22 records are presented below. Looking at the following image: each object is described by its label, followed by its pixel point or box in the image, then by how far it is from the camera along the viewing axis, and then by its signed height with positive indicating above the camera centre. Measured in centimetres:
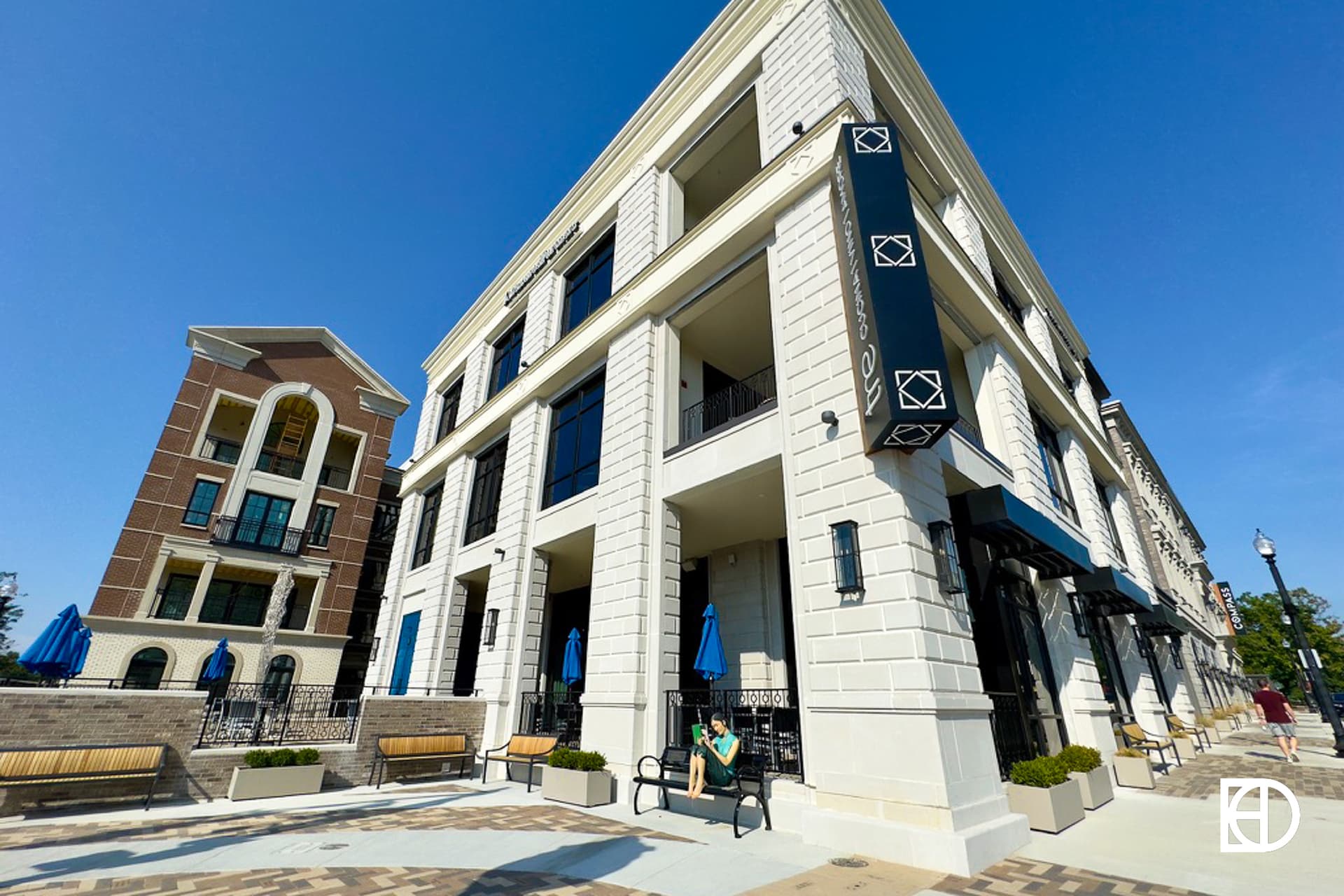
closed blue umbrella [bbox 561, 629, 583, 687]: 1271 +27
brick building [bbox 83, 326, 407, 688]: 2528 +745
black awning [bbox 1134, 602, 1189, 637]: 1825 +202
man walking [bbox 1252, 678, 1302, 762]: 1367 -68
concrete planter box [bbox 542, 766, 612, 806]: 938 -178
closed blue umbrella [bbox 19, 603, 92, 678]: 1062 +33
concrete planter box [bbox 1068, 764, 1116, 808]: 891 -156
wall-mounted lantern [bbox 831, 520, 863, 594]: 763 +160
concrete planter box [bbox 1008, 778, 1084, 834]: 746 -155
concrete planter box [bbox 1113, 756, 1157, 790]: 1091 -160
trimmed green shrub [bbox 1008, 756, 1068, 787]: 772 -117
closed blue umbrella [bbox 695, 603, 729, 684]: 985 +41
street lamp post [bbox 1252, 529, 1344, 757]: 1555 +89
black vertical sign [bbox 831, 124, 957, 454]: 739 +514
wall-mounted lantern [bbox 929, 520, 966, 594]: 775 +161
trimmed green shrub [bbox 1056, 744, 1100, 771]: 905 -113
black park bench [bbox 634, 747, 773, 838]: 772 -141
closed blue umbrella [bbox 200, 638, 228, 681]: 1889 +20
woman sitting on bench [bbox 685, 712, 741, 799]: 797 -109
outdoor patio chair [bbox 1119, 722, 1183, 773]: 1323 -126
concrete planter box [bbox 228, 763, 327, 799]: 1002 -190
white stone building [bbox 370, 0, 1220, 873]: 734 +368
